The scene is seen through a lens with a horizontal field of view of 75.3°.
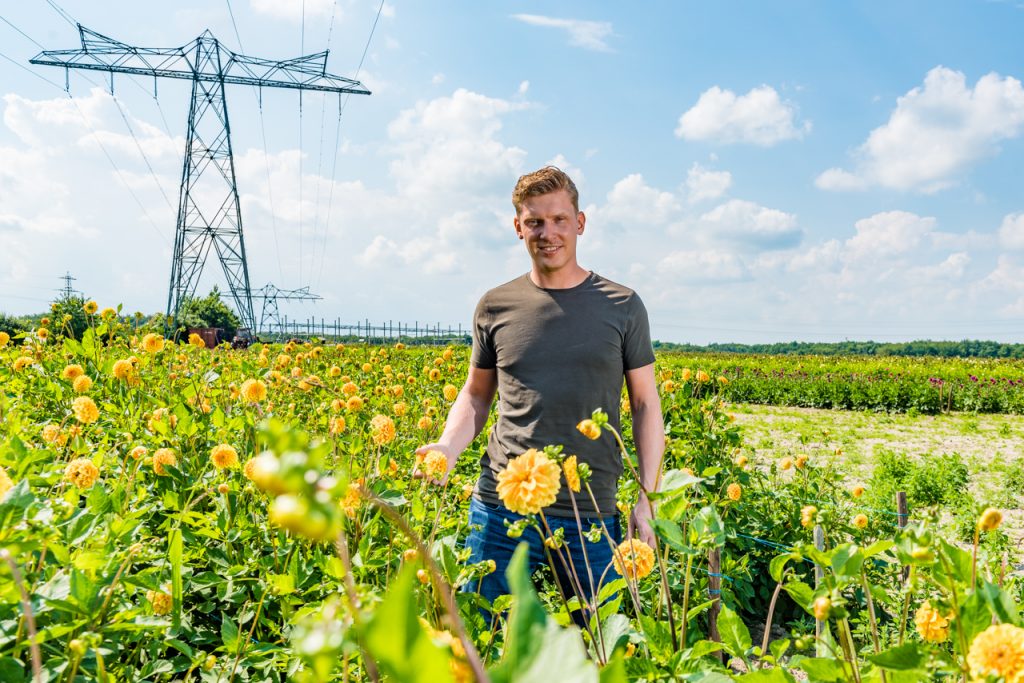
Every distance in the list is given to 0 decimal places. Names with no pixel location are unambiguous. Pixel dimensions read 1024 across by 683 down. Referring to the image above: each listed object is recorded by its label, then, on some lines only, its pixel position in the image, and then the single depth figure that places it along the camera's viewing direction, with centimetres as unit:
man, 191
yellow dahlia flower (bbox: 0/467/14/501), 77
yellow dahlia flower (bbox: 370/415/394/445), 171
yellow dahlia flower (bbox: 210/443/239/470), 143
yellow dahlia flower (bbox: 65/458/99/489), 131
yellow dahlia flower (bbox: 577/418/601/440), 89
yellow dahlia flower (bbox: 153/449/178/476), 160
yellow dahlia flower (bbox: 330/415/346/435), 181
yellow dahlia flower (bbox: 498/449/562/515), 91
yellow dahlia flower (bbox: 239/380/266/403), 181
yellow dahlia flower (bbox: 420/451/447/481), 138
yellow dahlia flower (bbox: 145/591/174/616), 105
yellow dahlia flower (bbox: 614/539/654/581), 104
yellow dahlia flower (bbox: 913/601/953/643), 81
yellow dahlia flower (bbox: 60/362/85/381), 250
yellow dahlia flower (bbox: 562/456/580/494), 104
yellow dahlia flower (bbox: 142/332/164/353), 268
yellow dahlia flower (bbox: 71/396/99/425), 192
